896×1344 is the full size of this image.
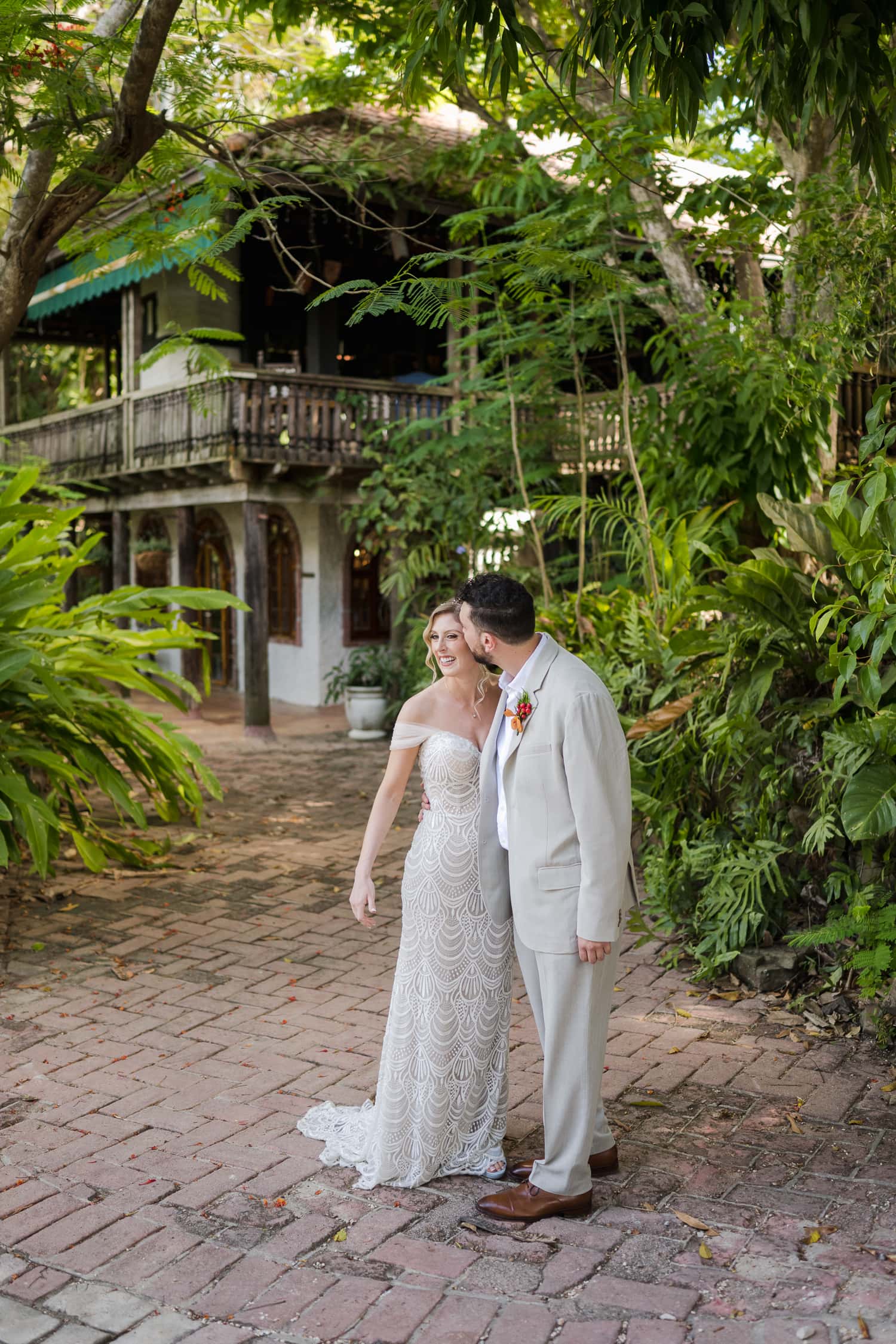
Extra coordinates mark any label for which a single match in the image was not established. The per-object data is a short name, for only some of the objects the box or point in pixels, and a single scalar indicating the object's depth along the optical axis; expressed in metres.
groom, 3.45
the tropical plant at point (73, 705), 6.74
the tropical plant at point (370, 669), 14.12
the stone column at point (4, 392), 20.89
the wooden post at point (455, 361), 13.88
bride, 3.86
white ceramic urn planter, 13.87
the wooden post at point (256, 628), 13.82
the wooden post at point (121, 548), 17.94
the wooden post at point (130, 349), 16.47
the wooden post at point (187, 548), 16.17
